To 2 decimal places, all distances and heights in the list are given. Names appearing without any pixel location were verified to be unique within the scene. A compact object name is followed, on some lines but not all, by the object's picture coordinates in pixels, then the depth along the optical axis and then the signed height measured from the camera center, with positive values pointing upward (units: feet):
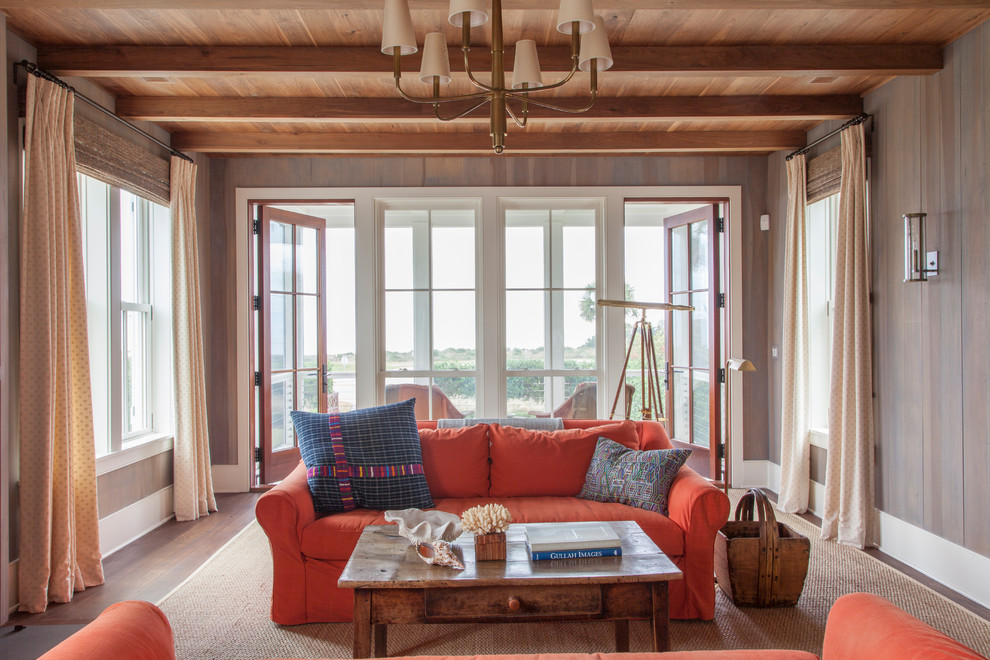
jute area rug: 8.02 -4.05
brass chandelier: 5.87 +2.95
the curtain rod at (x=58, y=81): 9.46 +4.08
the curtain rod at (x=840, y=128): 11.96 +3.95
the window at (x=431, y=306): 15.83 +0.66
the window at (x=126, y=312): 11.85 +0.49
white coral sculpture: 6.81 -2.07
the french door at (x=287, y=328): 16.07 +0.15
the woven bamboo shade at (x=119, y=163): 10.72 +3.29
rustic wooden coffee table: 6.34 -2.71
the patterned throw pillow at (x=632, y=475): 9.19 -2.22
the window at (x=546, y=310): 15.89 +0.51
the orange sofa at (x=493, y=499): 8.49 -2.64
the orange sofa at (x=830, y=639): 3.96 -2.08
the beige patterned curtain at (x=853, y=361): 11.68 -0.68
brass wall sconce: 10.21 +1.18
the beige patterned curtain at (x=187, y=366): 13.66 -0.68
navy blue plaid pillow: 9.18 -1.94
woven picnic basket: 8.90 -3.41
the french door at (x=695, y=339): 16.24 -0.30
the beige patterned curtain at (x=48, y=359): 9.28 -0.32
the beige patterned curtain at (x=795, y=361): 14.05 -0.78
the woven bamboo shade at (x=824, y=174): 12.89 +3.23
